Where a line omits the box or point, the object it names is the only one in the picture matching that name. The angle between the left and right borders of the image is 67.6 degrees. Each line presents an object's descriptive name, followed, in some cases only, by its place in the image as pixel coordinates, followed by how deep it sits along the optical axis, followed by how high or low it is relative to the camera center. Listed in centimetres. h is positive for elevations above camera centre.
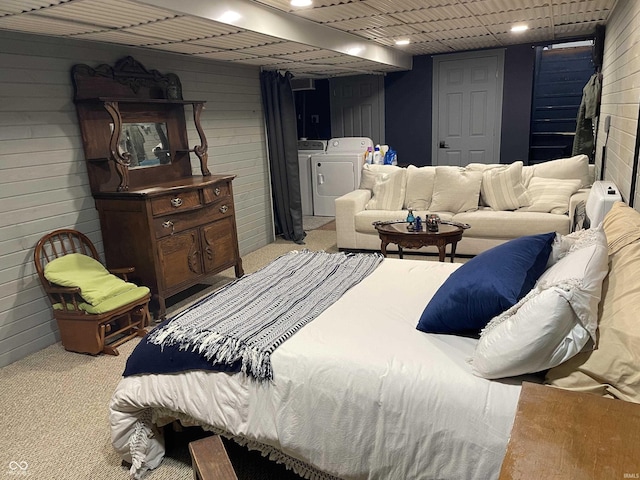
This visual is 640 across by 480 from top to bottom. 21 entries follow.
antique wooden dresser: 334 -44
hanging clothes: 485 -22
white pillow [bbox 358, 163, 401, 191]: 518 -63
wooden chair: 299 -114
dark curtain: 534 -36
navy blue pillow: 164 -61
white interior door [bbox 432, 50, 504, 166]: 642 +3
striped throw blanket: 175 -79
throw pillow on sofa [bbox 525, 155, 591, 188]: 450 -60
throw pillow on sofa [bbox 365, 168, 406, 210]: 492 -80
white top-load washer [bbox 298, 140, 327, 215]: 681 -65
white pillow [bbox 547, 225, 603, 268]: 185 -55
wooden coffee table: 374 -96
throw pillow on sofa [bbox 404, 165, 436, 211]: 488 -77
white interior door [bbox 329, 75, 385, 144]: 722 +14
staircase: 661 +8
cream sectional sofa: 434 -85
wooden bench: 94 -66
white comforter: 142 -93
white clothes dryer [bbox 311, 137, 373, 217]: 648 -72
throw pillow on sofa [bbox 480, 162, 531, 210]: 452 -75
